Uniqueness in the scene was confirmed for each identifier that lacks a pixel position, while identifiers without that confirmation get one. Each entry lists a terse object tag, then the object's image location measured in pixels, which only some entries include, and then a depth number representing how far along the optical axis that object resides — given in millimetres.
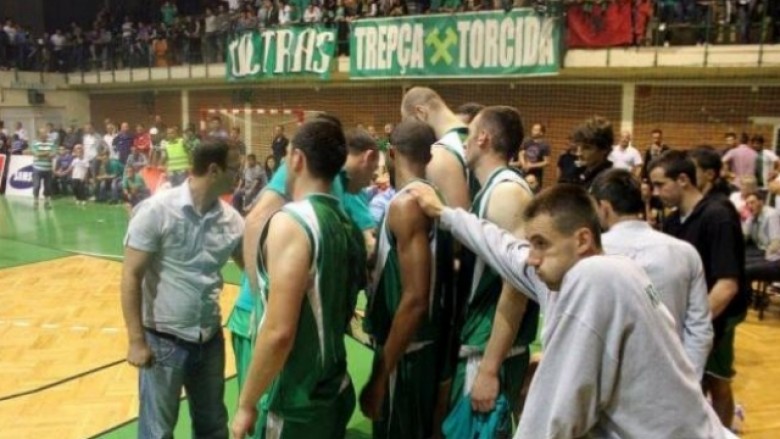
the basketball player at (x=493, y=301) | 2488
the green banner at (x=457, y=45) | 12211
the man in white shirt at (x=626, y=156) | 11203
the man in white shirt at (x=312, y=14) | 15939
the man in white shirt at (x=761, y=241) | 6527
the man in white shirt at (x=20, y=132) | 18094
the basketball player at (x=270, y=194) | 2785
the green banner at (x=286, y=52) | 15352
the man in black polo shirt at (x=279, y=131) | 12975
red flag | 11758
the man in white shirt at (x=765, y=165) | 9867
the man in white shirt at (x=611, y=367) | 1350
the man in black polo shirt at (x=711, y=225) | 3109
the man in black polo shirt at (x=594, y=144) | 3770
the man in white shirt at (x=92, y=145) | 15953
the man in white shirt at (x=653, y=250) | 2590
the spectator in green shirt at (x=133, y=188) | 13016
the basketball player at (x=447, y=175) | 2793
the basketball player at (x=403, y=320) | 2516
